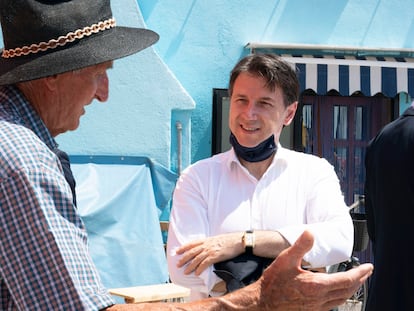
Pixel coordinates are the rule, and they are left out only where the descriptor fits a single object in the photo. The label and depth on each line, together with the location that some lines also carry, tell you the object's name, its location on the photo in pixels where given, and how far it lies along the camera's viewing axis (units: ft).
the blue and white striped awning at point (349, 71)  28.27
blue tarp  22.43
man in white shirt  8.58
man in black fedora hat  4.91
